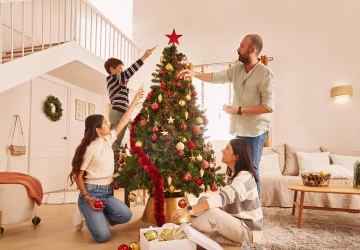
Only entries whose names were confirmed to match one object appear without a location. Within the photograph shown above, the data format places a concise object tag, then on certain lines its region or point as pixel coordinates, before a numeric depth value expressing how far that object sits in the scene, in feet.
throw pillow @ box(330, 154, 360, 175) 12.15
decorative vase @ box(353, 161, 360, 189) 7.54
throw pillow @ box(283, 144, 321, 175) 12.86
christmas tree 6.97
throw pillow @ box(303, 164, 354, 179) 11.11
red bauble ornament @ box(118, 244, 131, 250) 4.85
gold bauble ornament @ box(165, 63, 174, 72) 7.47
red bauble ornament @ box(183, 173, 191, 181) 6.82
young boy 8.95
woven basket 7.70
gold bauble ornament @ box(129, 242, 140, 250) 5.00
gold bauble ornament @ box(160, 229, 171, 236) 4.89
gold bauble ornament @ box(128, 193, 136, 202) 6.97
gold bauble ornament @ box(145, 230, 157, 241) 4.86
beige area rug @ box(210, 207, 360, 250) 5.93
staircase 13.35
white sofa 10.46
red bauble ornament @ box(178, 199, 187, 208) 5.76
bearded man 5.84
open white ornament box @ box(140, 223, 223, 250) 4.59
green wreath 14.89
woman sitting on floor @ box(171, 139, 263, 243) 5.35
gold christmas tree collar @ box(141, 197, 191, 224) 7.36
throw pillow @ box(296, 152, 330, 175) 12.37
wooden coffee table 6.99
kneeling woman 6.25
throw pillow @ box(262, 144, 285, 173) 13.18
